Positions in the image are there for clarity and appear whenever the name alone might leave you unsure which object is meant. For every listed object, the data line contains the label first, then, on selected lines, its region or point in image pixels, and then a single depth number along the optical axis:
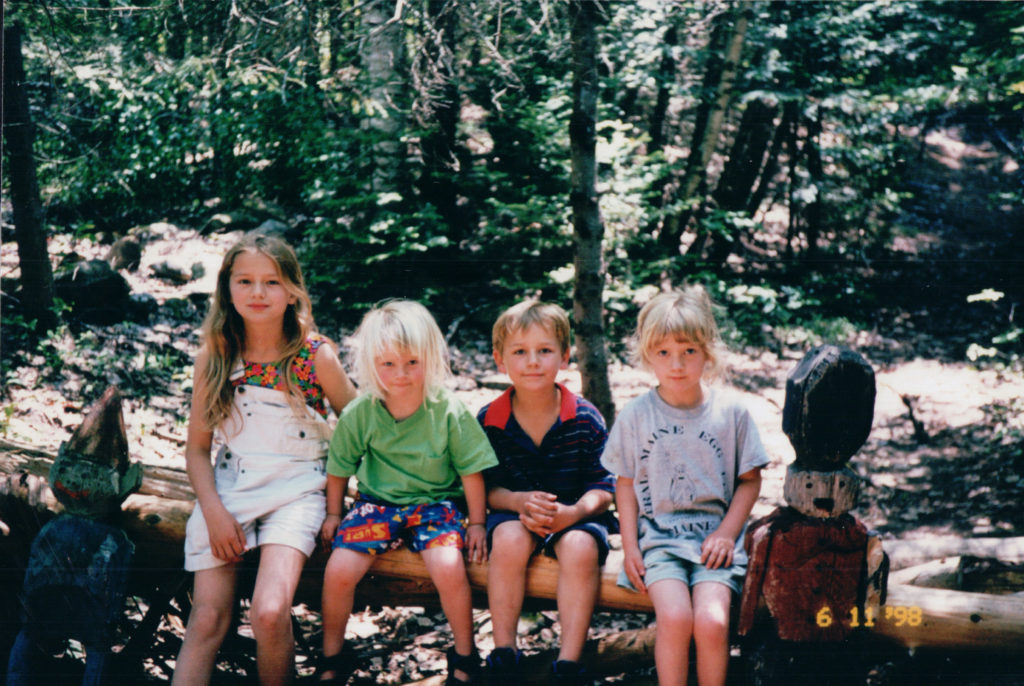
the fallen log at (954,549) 3.46
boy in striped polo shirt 2.83
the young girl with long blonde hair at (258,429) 2.96
